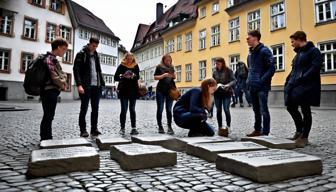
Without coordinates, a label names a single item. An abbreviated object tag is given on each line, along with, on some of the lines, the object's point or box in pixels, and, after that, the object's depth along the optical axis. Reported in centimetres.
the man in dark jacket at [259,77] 571
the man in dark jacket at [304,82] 518
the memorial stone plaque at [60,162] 316
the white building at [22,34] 2845
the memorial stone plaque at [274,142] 461
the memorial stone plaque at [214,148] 395
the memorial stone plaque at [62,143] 429
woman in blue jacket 585
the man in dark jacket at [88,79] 611
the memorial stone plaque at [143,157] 348
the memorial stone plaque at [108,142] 472
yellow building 1988
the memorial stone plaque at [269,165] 302
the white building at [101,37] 3816
